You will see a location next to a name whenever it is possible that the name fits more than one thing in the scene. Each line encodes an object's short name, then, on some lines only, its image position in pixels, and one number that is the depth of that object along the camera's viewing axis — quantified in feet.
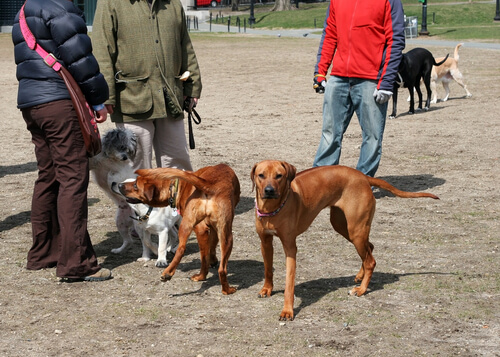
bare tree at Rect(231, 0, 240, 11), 202.18
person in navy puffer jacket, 16.99
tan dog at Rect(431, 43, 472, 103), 52.70
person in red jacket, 24.94
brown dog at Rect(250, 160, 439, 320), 15.65
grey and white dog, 19.85
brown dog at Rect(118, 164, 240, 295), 16.71
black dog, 47.47
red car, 207.62
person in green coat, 20.06
